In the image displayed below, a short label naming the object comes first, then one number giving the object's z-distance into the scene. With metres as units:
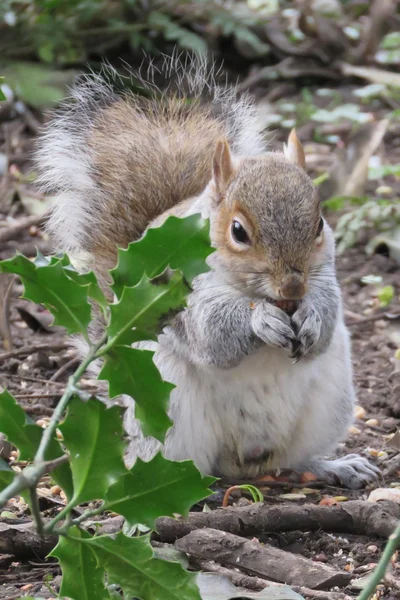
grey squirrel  4.95
